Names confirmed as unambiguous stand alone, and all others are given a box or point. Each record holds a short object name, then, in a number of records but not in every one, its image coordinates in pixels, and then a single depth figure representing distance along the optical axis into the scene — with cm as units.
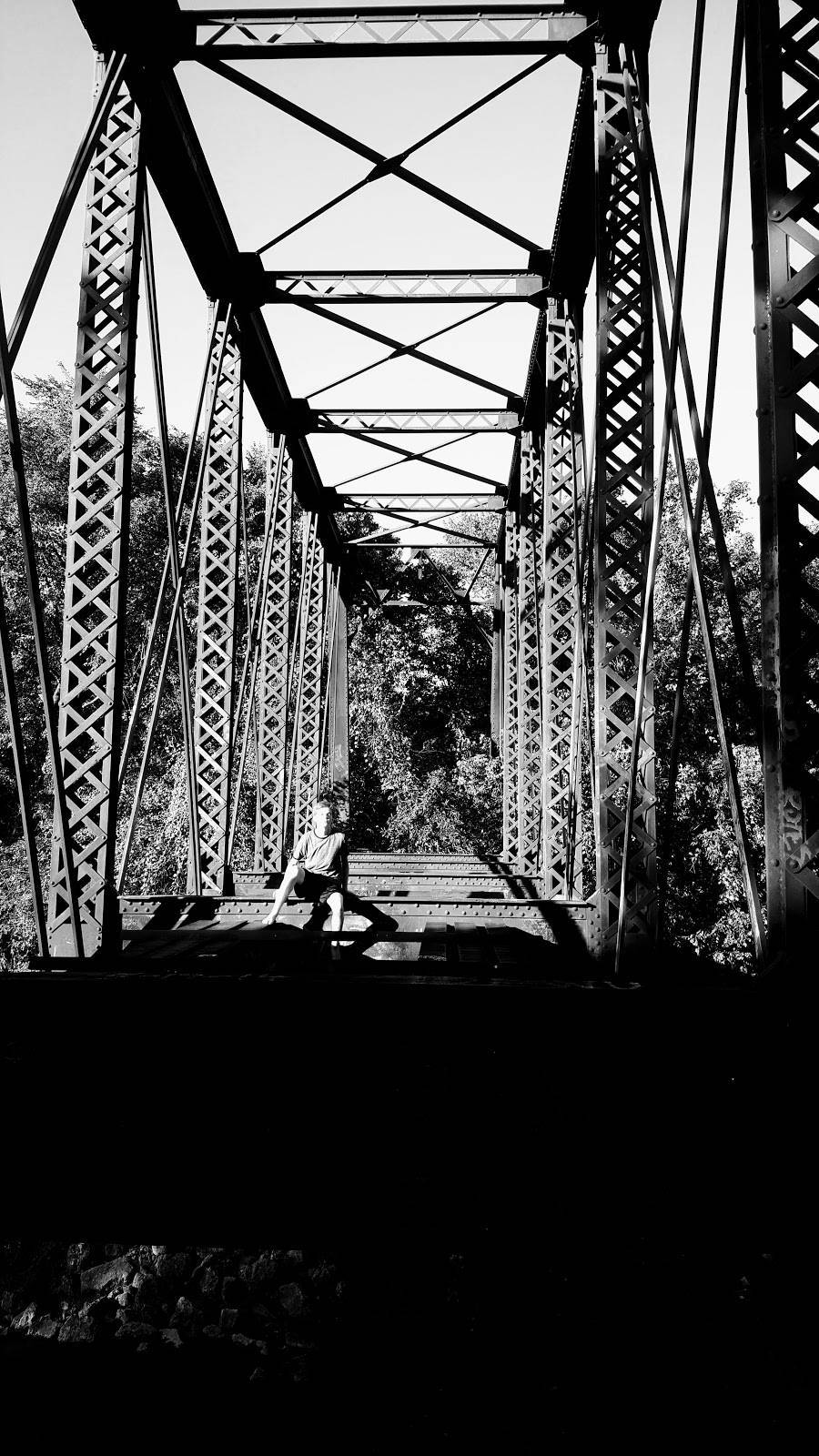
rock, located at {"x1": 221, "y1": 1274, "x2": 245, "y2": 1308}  347
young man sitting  803
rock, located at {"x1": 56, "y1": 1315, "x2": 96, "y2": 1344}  338
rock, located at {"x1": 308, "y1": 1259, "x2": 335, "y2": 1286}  334
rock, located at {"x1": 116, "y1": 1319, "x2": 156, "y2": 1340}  338
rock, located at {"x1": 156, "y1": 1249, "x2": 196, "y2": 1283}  356
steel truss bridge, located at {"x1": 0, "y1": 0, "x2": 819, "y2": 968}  330
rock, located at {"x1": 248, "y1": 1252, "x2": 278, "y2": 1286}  345
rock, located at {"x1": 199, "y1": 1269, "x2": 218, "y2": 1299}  353
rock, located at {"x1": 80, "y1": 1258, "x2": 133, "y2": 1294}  356
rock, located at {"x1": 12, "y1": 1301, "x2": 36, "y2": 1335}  340
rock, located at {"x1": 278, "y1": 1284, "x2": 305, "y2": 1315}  336
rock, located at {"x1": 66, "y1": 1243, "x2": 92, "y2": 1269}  357
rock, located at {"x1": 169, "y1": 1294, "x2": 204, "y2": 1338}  345
